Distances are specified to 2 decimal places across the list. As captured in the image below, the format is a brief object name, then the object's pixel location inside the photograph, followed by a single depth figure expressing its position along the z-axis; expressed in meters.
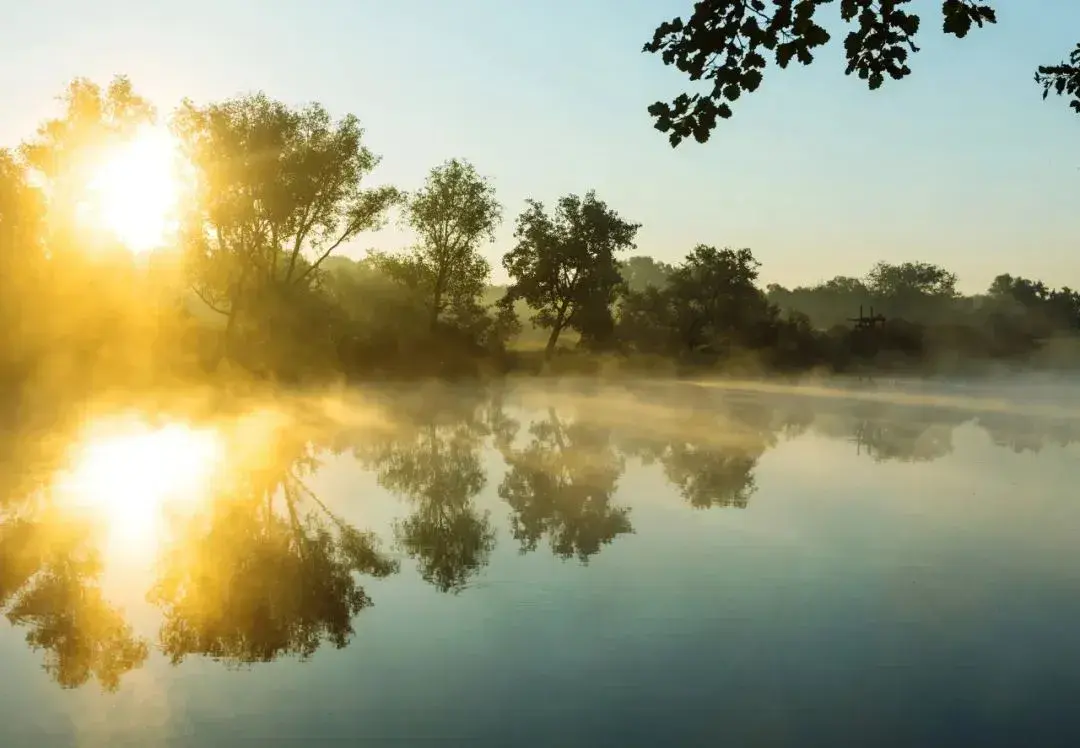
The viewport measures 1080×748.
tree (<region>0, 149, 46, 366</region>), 39.88
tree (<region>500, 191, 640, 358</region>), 67.31
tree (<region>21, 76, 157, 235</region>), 46.84
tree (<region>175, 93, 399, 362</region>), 48.25
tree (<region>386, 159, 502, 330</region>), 59.53
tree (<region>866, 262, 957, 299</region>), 159.00
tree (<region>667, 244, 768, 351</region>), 71.69
